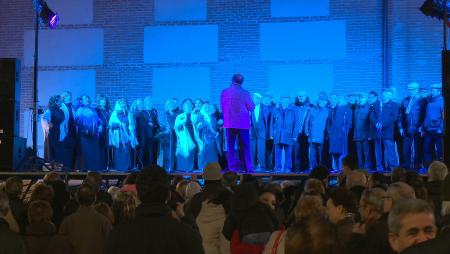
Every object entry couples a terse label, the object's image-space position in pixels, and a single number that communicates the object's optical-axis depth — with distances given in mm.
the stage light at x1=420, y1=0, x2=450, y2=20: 14055
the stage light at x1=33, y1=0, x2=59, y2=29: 15883
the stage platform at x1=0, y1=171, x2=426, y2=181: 13422
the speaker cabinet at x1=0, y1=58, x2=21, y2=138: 14203
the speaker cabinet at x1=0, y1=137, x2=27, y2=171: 14062
